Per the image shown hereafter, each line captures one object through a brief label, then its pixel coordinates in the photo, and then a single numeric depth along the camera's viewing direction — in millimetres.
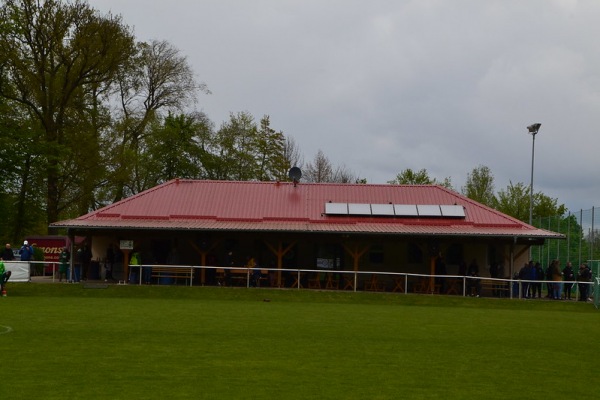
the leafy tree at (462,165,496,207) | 70375
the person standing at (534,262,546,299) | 33062
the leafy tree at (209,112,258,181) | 64500
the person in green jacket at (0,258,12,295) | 28375
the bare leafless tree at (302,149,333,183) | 74688
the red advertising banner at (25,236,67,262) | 43562
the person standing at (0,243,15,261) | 33906
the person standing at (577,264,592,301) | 32031
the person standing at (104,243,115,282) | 35719
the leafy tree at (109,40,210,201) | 56125
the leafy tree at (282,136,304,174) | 74225
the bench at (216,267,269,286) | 33219
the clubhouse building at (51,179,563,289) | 34469
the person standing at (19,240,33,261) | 33562
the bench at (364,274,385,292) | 33750
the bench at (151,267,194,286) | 33250
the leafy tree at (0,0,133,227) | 43875
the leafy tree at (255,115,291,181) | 64562
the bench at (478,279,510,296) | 32656
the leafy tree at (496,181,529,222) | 65250
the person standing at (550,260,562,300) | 32250
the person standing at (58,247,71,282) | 33969
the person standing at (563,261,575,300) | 32438
